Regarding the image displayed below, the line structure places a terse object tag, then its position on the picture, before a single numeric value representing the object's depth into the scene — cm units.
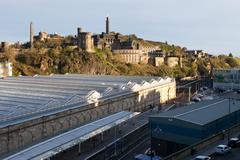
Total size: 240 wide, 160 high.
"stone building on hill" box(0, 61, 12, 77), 7452
